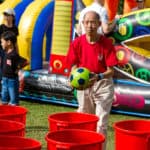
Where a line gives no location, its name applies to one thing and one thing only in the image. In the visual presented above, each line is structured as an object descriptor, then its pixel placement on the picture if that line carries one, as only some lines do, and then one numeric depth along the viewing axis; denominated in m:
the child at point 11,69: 8.29
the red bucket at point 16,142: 4.24
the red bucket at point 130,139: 4.71
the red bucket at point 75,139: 4.22
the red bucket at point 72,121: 4.89
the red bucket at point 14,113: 5.12
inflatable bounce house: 8.82
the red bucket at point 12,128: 4.48
